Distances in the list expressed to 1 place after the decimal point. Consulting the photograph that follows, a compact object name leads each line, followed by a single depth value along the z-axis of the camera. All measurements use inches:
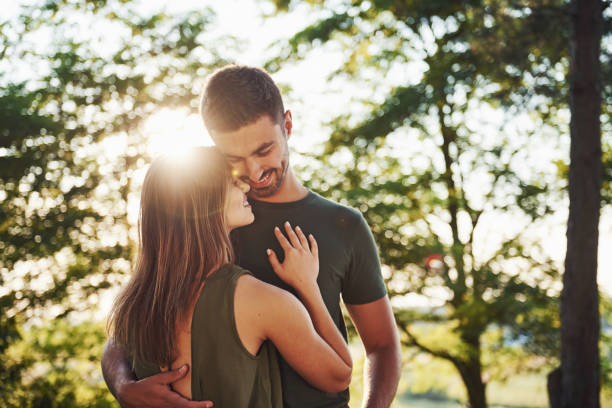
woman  63.5
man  81.4
